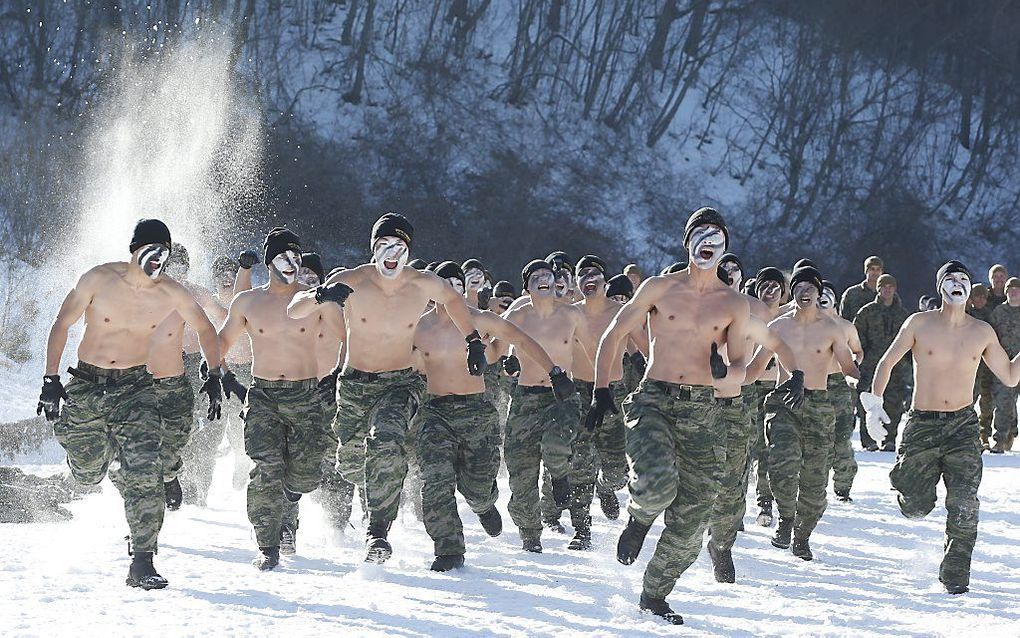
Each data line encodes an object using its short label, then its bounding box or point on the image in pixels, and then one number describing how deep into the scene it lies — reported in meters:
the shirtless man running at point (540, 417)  17.02
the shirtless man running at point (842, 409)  19.19
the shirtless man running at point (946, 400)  15.52
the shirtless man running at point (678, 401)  12.39
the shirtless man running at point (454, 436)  14.89
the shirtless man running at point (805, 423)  17.62
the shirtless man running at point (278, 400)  14.99
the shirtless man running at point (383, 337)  14.95
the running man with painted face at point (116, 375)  13.54
